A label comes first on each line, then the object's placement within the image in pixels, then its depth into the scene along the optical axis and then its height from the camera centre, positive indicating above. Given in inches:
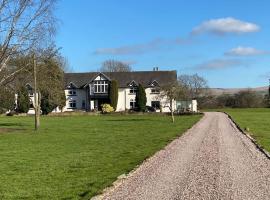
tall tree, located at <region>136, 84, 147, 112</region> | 2417.9 +57.7
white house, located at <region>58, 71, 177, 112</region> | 2546.9 +145.5
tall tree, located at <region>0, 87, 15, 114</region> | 1117.9 +51.9
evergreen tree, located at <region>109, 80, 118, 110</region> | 2471.6 +96.8
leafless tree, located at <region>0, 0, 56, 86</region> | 936.3 +169.2
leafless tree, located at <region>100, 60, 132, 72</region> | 3493.8 +414.7
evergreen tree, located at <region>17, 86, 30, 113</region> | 2253.0 +31.9
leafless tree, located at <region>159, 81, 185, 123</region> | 1579.0 +71.8
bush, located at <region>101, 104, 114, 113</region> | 2306.6 -1.4
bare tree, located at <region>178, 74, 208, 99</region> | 3351.1 +226.2
